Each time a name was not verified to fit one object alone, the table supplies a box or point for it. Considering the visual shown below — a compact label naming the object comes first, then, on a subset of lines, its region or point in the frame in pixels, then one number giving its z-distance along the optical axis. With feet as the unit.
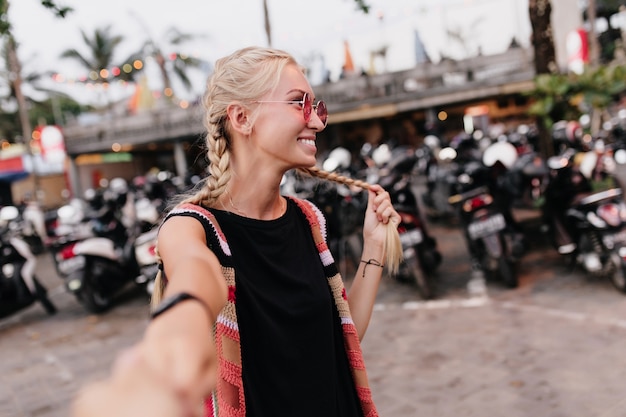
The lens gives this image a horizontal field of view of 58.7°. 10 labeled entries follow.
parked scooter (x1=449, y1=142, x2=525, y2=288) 17.95
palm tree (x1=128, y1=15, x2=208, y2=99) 104.78
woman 4.42
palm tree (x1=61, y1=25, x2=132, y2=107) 114.52
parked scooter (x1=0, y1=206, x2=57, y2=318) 22.24
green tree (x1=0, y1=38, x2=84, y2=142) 105.50
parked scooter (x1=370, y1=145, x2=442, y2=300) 18.24
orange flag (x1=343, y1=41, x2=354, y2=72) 86.09
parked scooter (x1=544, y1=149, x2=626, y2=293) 16.05
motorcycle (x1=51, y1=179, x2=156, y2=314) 21.98
